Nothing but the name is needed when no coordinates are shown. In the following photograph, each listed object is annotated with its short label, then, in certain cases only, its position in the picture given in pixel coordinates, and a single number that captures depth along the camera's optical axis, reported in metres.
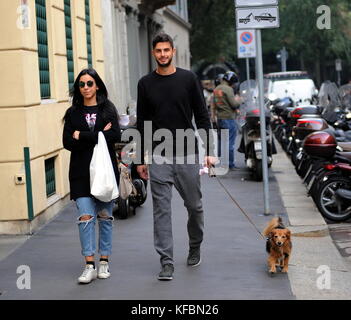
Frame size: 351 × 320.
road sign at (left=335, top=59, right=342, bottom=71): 52.07
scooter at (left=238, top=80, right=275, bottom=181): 14.40
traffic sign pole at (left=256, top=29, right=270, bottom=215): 10.66
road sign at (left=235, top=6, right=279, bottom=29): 10.58
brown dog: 7.23
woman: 7.24
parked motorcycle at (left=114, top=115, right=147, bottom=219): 10.55
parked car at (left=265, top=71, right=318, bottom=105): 30.66
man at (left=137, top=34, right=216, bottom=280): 7.19
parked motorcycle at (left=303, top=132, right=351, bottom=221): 10.55
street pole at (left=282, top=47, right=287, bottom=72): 41.34
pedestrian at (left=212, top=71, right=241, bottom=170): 16.16
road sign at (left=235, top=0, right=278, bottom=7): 10.55
